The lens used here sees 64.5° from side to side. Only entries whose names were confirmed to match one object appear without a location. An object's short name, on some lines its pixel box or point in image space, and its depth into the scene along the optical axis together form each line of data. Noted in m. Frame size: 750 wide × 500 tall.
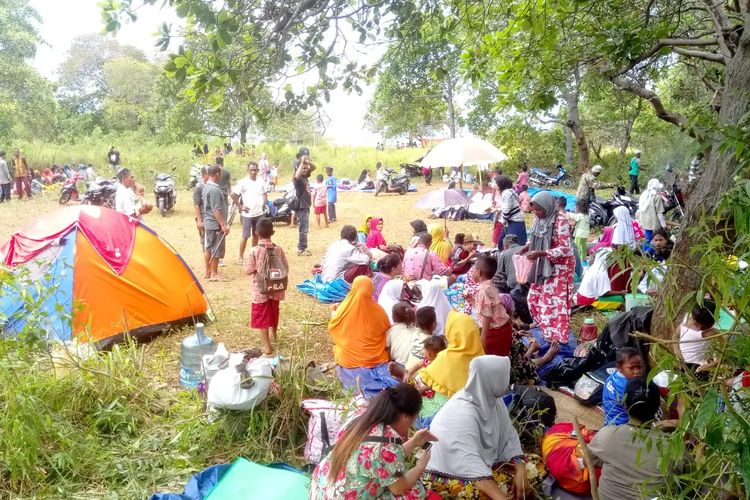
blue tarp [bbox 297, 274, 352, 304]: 6.78
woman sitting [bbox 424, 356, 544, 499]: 2.91
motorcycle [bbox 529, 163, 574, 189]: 16.97
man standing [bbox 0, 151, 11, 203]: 13.13
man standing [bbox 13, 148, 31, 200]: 13.73
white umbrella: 9.23
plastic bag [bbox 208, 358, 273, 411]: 3.57
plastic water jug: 4.62
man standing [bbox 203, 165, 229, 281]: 6.97
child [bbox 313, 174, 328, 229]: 11.25
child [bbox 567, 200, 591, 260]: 7.79
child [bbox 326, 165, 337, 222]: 11.91
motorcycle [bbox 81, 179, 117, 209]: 11.77
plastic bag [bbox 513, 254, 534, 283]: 5.08
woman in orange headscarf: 4.46
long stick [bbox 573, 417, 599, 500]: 1.79
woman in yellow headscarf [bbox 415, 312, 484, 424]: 3.76
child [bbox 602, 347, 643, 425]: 3.67
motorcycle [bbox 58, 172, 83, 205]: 13.48
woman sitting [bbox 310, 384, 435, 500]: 2.47
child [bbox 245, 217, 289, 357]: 4.99
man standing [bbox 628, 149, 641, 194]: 14.83
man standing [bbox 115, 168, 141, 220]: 7.31
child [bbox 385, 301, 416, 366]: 4.59
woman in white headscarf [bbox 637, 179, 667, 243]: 8.23
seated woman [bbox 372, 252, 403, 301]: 5.75
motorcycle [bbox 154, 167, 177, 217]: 12.57
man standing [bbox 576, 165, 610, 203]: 10.40
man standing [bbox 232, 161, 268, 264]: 7.92
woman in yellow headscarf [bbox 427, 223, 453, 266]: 7.16
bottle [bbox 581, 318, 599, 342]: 5.28
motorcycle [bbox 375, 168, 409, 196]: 16.77
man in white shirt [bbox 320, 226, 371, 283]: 6.64
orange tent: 5.13
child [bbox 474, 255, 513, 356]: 4.41
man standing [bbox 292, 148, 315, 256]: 8.44
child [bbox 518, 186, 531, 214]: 7.52
